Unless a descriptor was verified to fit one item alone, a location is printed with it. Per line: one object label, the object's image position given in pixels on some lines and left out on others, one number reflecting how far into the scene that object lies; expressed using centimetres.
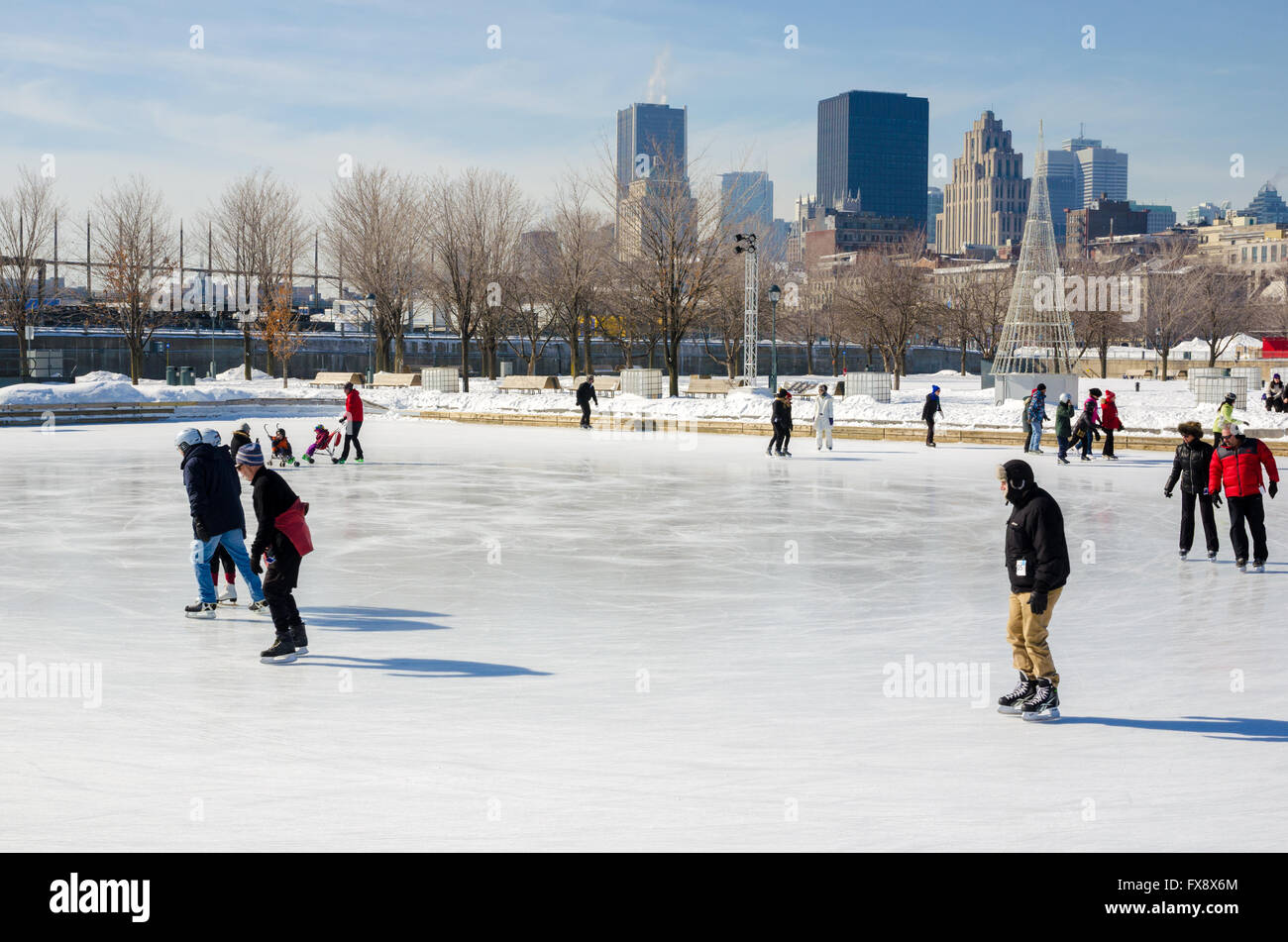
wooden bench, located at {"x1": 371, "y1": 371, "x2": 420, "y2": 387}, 5003
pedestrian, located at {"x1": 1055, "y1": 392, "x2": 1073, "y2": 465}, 2278
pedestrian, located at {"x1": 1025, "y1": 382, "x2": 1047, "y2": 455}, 2511
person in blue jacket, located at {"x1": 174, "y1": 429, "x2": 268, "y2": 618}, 926
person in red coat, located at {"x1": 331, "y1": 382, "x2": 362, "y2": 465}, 2264
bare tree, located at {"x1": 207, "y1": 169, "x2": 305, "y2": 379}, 6006
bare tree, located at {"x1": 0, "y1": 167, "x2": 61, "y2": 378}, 5109
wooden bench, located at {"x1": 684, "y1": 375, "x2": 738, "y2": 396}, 4290
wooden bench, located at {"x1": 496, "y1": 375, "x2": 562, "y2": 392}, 4619
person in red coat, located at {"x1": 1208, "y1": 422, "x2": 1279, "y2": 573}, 1178
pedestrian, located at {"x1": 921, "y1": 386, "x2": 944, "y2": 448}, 2692
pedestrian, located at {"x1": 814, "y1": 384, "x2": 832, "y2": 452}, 2689
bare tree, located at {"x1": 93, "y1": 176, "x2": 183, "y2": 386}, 5141
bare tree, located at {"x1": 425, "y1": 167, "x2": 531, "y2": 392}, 5044
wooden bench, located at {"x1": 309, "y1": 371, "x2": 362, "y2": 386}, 5250
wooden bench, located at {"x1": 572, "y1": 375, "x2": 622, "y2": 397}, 4550
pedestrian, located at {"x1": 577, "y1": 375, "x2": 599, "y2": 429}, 3303
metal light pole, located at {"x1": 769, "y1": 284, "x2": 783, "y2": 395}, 3772
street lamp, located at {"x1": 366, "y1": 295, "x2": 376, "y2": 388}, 5650
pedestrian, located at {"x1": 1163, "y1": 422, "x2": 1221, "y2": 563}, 1230
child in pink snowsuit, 2304
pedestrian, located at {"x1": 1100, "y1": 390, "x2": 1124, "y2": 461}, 2466
